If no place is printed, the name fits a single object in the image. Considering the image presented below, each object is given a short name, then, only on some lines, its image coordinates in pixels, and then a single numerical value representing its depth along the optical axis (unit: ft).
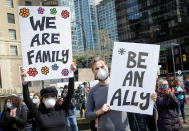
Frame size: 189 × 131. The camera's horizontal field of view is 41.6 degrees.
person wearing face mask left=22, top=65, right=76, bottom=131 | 10.70
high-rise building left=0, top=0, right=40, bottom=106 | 128.88
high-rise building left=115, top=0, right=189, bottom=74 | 179.63
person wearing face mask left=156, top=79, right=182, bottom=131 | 15.24
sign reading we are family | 13.01
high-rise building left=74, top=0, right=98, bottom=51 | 272.64
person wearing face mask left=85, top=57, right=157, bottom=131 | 9.26
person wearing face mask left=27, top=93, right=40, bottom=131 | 18.64
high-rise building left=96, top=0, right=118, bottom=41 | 283.18
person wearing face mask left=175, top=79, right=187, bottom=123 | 29.22
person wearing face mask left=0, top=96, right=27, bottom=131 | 16.19
